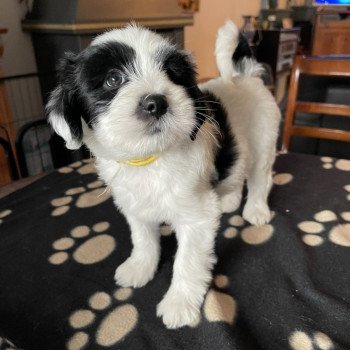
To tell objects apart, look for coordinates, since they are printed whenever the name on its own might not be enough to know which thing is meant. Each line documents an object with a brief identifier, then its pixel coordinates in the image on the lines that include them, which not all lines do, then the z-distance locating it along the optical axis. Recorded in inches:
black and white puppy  10.3
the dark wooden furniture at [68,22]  26.9
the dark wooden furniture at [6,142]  25.2
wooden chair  21.4
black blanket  11.7
